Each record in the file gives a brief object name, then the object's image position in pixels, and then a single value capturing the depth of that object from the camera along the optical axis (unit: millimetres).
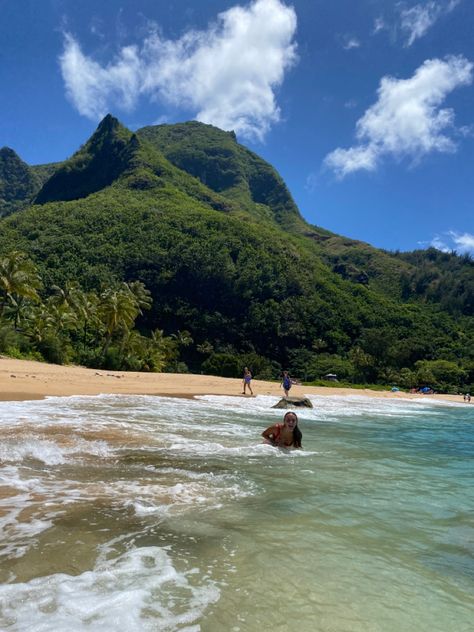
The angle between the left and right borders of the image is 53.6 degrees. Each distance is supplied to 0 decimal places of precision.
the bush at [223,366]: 63412
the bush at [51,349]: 40062
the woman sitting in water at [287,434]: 10648
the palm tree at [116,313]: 46500
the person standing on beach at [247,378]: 32312
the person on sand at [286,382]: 30141
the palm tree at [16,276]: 40250
